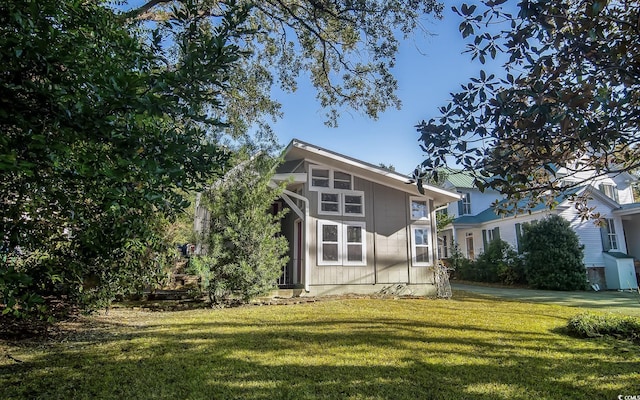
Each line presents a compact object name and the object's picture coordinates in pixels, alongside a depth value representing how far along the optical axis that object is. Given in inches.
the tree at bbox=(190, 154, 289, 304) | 330.6
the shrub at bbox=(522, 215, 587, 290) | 578.6
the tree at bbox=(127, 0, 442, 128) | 313.0
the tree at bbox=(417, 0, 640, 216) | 94.5
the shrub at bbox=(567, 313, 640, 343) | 221.3
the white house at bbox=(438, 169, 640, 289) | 640.4
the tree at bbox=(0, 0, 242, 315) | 76.0
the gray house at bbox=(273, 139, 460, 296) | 420.2
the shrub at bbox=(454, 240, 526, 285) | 653.9
